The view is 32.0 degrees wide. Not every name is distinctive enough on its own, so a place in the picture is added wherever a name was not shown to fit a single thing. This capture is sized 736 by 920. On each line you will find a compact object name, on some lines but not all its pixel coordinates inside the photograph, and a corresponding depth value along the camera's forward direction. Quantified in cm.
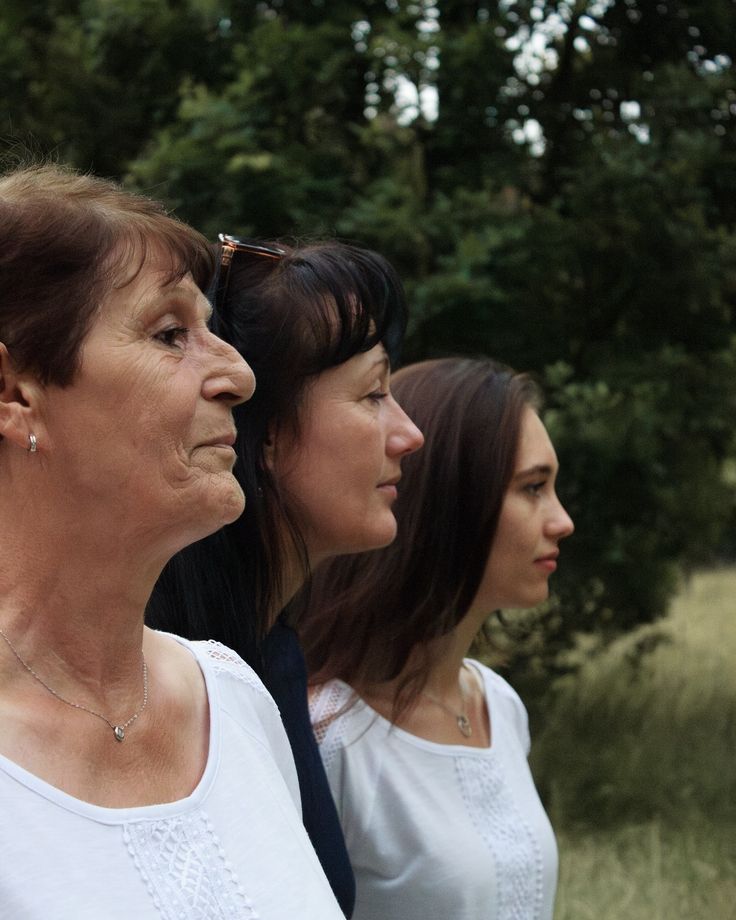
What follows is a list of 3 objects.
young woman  265
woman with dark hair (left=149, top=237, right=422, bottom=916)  246
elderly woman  152
